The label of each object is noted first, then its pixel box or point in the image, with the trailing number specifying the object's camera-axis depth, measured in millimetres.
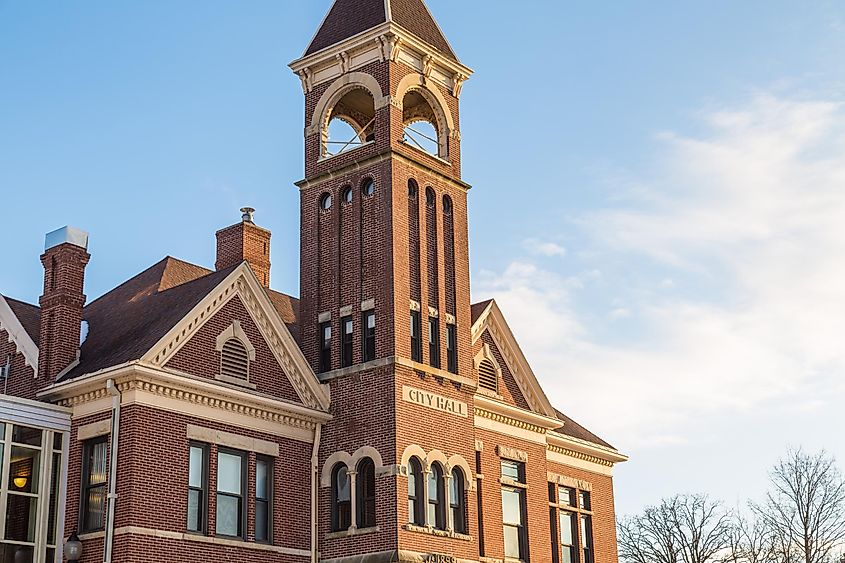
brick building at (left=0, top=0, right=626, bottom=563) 27641
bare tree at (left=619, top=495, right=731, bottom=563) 72312
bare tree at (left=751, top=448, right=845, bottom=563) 58719
